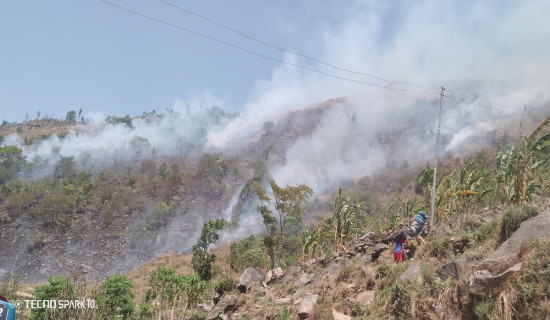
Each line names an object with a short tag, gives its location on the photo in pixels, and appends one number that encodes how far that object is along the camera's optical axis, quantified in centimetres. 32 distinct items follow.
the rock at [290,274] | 1733
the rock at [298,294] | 1410
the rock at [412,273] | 953
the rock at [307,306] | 1146
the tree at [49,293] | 1575
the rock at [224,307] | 1555
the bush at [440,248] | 1143
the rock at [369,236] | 1887
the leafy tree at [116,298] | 1720
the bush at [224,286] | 1877
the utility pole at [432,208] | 1598
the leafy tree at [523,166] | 1377
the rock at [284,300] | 1421
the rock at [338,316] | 1034
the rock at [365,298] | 1084
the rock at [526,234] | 827
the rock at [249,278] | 1804
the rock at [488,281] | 704
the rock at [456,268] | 853
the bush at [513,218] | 959
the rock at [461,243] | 1134
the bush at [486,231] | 1109
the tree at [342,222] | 1956
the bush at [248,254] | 2688
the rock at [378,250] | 1480
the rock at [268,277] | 1795
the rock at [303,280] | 1580
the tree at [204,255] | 2669
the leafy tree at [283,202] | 2292
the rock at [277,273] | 1795
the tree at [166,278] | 1575
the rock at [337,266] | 1426
